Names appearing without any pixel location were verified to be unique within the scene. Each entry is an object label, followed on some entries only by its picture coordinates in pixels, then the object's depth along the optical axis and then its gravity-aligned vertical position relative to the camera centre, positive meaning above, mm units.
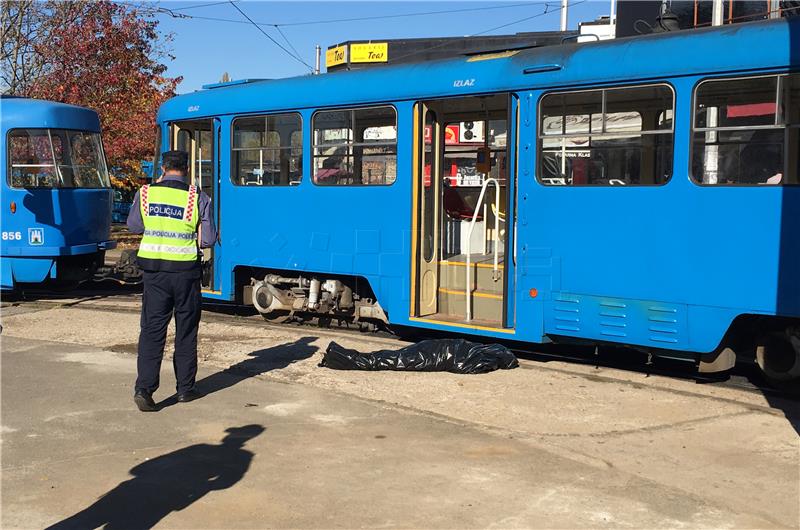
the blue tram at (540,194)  7480 -18
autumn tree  23516 +3332
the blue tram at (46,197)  13633 -83
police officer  7199 -487
